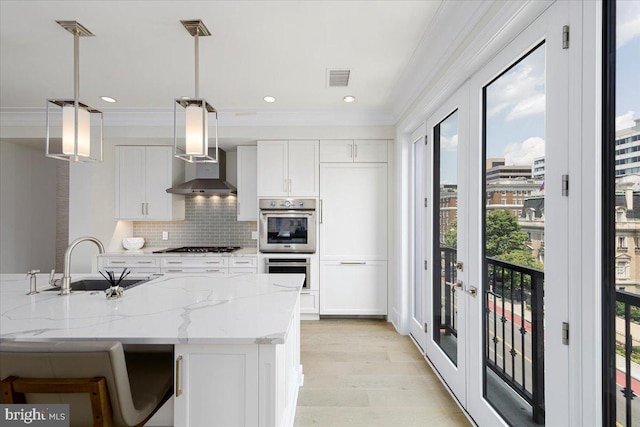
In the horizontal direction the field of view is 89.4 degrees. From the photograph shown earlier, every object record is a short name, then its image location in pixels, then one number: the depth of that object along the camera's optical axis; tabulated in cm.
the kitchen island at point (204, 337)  131
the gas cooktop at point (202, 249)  414
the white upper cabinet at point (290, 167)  405
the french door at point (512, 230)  129
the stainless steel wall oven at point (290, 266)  403
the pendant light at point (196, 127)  201
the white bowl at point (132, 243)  431
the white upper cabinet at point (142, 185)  429
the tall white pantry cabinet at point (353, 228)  405
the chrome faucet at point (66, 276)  193
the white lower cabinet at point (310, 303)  406
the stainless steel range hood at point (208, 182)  415
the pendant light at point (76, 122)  198
